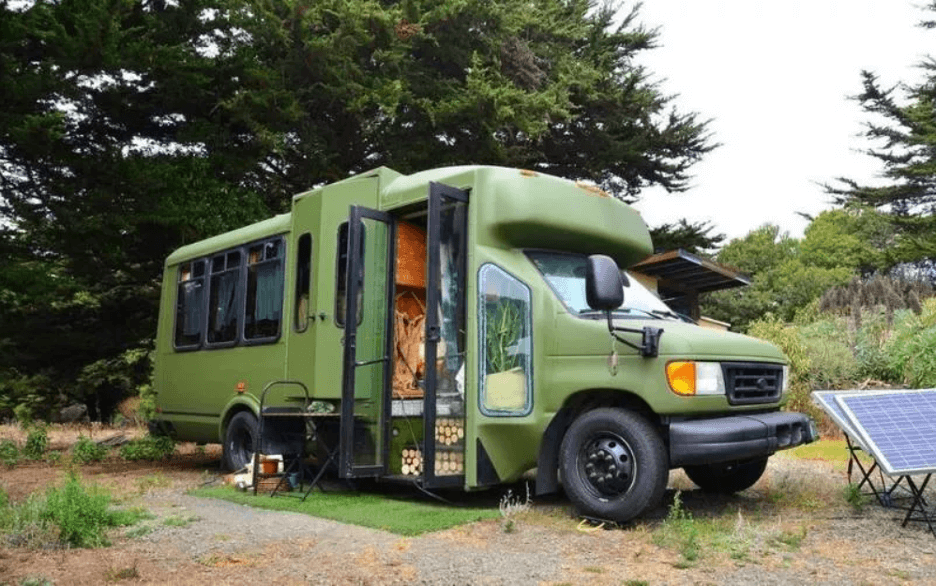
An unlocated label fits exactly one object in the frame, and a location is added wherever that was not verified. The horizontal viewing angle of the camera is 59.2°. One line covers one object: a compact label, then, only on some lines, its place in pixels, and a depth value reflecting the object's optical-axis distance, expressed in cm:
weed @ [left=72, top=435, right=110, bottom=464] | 1162
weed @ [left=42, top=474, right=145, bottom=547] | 548
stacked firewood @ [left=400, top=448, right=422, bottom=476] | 726
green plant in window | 675
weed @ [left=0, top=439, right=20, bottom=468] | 1128
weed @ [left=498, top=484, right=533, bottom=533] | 602
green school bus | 603
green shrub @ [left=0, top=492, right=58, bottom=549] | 543
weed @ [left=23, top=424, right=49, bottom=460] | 1198
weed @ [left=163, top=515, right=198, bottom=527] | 633
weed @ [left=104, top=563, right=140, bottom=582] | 458
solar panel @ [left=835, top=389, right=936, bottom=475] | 571
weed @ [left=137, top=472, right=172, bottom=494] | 853
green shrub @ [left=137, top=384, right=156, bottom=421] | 1856
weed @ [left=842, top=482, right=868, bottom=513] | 684
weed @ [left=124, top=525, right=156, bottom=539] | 592
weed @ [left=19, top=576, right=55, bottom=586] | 439
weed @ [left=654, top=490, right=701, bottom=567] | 515
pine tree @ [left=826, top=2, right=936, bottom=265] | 3080
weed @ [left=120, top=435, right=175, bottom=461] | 1137
